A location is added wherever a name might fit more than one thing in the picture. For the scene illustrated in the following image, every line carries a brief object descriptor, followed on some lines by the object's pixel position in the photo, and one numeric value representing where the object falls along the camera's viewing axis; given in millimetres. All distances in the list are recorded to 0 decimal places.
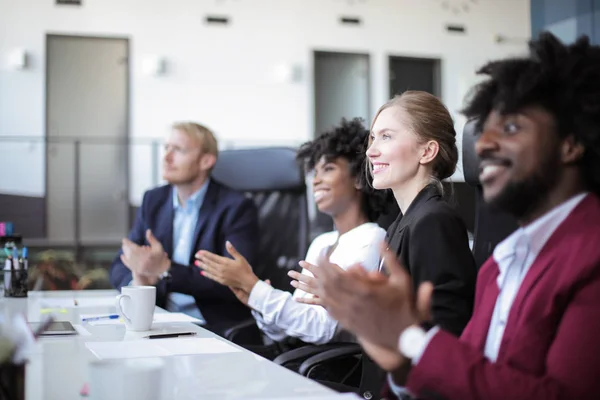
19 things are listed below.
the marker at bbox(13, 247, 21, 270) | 2357
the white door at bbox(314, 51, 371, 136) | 7879
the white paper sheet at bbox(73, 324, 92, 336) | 1592
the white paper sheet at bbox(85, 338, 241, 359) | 1334
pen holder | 2395
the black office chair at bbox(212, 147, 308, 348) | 3193
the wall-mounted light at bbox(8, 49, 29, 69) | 6859
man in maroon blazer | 913
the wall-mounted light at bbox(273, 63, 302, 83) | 7609
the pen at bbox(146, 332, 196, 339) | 1548
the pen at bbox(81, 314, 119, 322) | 1836
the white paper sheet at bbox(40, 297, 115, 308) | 2184
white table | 1032
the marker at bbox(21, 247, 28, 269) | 2330
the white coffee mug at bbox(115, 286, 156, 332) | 1627
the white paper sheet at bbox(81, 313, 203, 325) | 1791
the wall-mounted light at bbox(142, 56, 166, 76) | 7215
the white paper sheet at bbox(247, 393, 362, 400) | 990
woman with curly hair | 2039
